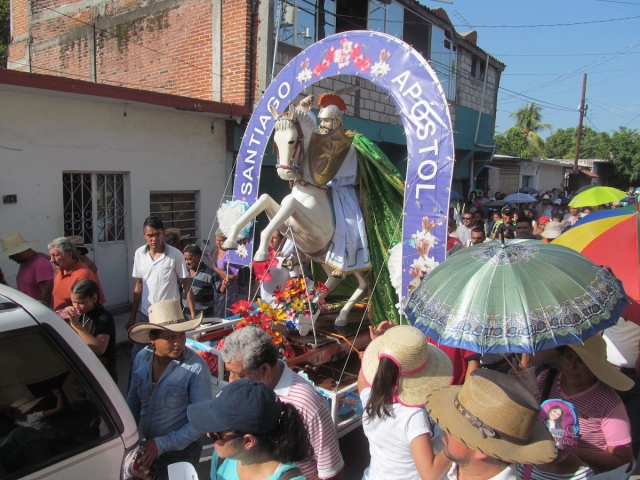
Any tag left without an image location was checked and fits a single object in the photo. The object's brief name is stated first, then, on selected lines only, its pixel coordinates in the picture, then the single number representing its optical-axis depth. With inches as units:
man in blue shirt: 101.3
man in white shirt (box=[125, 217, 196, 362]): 186.4
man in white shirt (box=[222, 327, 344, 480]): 86.4
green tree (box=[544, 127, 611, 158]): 1422.2
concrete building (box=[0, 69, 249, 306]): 255.4
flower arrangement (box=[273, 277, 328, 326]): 173.5
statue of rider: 189.6
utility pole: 938.1
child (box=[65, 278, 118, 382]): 125.8
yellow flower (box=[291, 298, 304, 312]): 172.0
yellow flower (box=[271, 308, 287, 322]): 165.0
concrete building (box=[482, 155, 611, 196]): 876.6
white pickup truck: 74.4
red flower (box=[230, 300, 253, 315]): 166.6
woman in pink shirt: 86.3
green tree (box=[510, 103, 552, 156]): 1584.6
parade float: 161.2
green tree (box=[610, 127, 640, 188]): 1209.4
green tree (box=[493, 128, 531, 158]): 1455.5
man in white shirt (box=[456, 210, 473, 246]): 312.1
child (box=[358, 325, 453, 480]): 81.4
